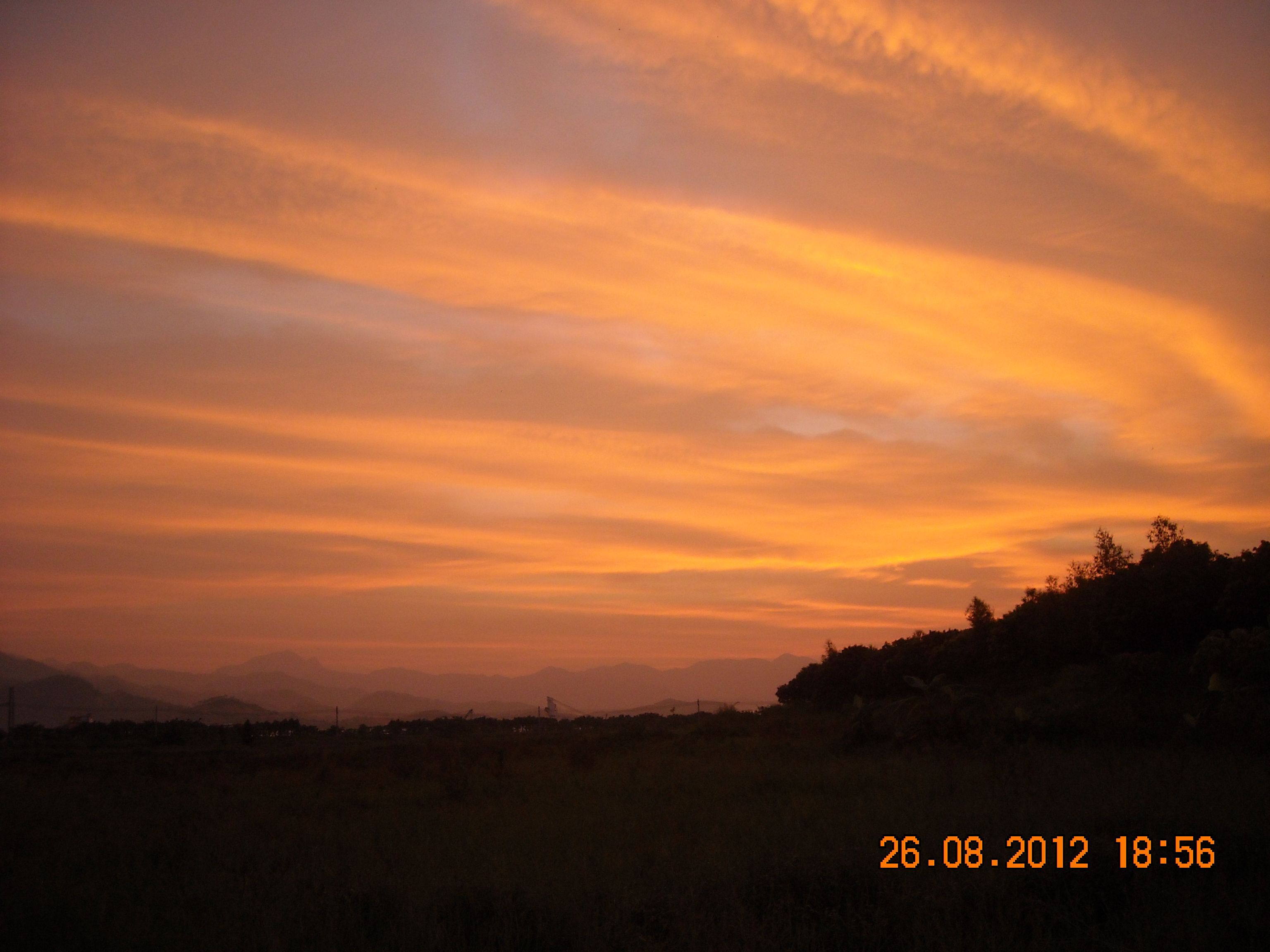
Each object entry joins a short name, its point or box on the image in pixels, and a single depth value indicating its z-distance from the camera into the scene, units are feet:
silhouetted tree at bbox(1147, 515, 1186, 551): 99.91
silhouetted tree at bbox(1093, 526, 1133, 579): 105.29
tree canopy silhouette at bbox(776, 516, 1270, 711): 64.90
